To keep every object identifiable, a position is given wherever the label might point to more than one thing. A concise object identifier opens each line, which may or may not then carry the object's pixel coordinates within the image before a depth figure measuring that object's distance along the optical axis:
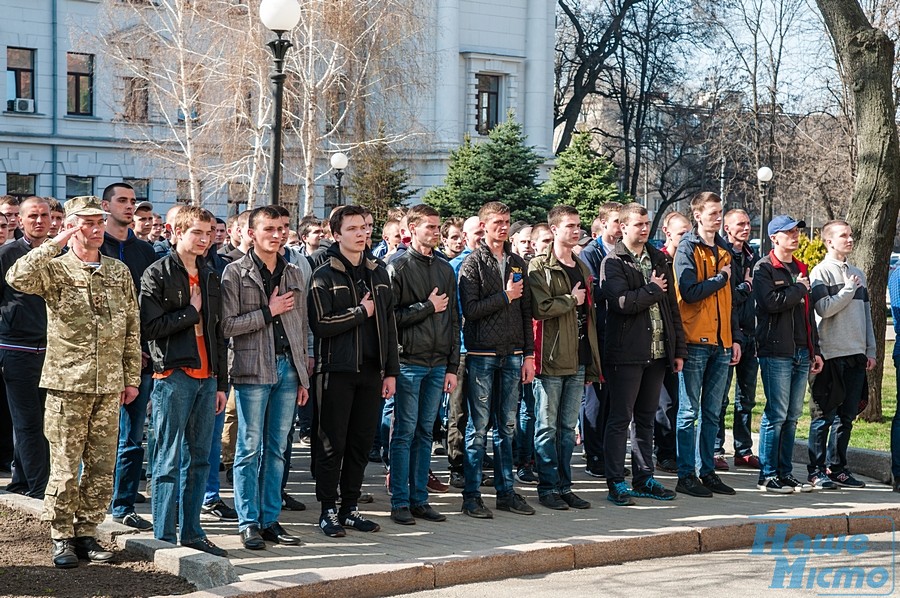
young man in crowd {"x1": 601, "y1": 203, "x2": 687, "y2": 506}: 9.92
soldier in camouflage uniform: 7.41
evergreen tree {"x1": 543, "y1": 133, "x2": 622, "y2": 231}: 39.28
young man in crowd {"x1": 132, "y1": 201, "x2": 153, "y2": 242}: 10.84
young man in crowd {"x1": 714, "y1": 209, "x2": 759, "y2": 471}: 11.34
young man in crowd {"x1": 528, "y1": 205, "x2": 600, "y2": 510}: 9.65
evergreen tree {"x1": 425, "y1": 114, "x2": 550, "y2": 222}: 38.09
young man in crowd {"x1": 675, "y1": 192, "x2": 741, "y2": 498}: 10.33
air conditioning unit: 41.44
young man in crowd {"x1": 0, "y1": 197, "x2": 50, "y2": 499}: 9.25
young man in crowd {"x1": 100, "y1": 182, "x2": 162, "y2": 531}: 8.64
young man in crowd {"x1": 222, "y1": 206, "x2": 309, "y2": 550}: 8.02
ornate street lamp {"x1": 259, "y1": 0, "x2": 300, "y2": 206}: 13.42
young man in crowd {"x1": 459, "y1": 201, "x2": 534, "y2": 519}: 9.34
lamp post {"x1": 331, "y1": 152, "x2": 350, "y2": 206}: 33.72
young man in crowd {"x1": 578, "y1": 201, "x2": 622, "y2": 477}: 11.05
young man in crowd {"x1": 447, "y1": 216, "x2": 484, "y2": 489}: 10.20
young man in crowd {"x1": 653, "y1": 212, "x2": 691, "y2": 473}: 11.66
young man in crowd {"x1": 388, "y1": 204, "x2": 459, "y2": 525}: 9.00
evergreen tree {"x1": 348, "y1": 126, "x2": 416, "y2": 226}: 38.78
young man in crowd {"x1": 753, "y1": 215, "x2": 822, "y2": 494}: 10.53
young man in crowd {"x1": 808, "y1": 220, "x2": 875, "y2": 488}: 10.95
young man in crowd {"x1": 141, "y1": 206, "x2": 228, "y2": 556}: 7.57
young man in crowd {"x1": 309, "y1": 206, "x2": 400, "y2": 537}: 8.45
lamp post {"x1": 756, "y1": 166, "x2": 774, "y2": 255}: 37.50
